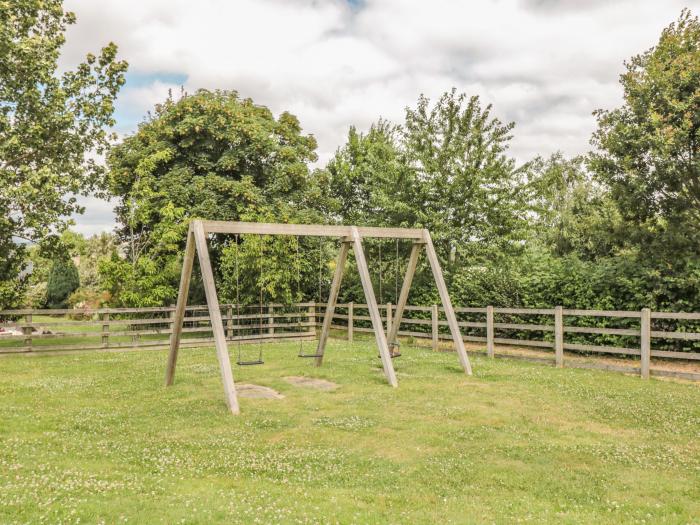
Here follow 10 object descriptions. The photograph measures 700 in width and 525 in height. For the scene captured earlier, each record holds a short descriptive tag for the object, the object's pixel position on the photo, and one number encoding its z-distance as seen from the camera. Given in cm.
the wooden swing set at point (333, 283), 829
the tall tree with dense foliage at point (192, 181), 1784
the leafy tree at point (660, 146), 1166
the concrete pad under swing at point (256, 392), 875
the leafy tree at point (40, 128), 1343
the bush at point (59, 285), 2981
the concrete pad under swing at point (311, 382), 949
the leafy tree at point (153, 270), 1739
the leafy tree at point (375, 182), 1878
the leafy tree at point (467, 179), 1808
